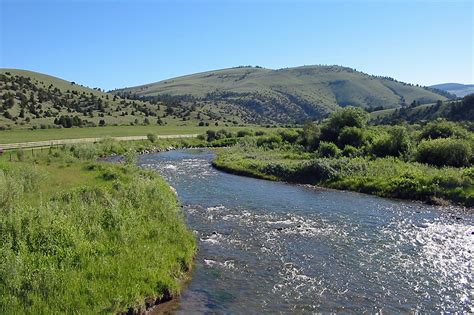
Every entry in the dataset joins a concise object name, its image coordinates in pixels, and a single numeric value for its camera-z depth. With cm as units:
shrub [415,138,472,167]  5309
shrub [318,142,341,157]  6544
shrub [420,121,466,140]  6378
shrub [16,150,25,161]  5604
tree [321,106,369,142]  7456
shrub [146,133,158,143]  10064
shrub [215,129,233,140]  12000
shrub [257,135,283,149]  8965
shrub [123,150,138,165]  4844
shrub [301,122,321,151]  7838
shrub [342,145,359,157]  6321
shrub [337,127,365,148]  6888
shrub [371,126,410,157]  6131
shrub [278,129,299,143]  9112
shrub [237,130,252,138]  12129
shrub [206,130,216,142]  11744
